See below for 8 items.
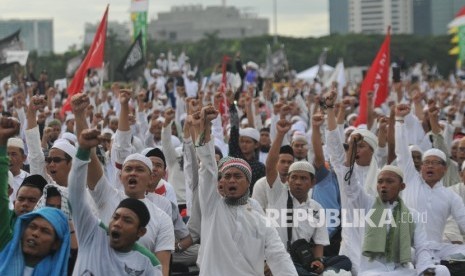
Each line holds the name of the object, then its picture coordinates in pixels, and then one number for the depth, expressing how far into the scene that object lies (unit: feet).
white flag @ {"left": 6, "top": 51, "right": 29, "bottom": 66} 69.92
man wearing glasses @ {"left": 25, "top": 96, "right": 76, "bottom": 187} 26.84
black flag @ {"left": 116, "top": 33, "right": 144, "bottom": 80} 74.49
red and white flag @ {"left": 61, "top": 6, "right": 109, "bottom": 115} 51.83
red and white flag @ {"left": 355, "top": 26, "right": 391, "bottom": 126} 58.34
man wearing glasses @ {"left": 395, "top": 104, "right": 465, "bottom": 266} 33.63
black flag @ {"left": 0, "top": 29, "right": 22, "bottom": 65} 73.46
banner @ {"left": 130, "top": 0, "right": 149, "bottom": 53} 80.59
